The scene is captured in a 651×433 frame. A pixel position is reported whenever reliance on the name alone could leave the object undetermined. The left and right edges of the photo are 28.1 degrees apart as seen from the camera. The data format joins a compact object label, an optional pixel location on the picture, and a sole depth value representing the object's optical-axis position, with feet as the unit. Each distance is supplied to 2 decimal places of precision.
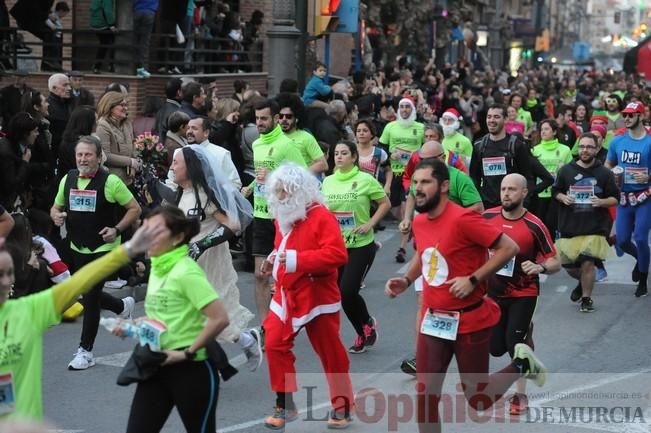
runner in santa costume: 26.30
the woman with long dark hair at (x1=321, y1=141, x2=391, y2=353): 33.55
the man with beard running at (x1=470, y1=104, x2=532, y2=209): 41.24
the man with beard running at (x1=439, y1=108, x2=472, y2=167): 51.96
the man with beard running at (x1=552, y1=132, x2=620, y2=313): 40.60
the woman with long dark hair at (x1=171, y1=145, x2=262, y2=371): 29.63
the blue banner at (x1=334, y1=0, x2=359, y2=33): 65.10
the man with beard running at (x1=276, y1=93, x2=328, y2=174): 37.24
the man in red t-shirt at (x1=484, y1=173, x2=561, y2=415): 28.63
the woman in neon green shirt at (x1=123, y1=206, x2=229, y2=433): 20.33
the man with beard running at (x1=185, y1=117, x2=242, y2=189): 33.81
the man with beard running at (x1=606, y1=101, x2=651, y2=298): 43.21
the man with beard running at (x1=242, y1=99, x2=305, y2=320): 35.68
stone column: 55.93
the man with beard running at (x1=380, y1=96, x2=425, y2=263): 55.11
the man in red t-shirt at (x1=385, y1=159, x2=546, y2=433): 23.48
